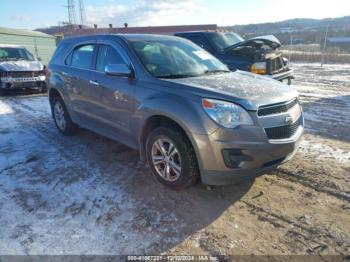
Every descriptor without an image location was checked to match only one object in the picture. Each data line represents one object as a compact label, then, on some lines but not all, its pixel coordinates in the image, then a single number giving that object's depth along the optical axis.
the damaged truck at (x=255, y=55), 7.32
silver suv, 3.25
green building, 21.58
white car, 10.77
